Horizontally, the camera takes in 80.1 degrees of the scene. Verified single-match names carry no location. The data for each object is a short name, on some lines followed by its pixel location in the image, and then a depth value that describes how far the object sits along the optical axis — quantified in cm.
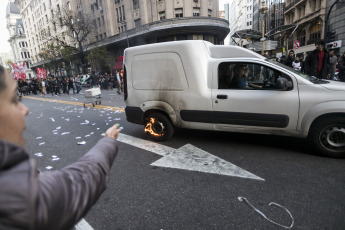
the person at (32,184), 69
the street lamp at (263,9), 1542
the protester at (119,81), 1623
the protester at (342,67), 925
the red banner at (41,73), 2666
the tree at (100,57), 3416
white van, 360
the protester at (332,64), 908
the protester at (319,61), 733
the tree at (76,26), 3422
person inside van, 429
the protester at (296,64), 1145
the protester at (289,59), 1020
